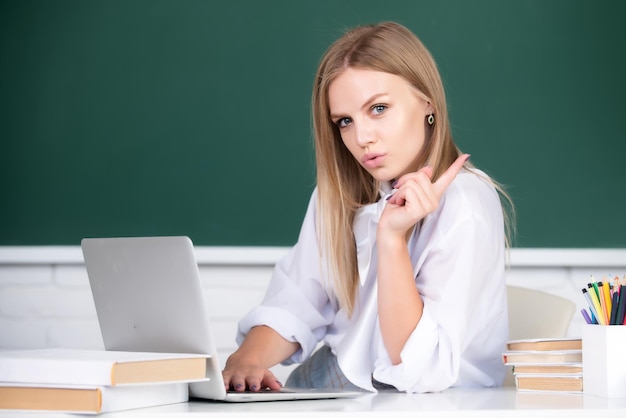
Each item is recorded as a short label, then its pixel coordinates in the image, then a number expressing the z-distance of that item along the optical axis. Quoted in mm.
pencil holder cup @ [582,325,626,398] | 2158
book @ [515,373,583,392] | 2241
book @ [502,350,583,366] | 2259
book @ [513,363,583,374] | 2241
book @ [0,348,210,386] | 1987
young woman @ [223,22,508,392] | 2433
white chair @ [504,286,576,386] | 2835
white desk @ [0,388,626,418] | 1994
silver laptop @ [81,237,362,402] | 2093
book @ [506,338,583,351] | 2273
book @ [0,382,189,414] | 1990
